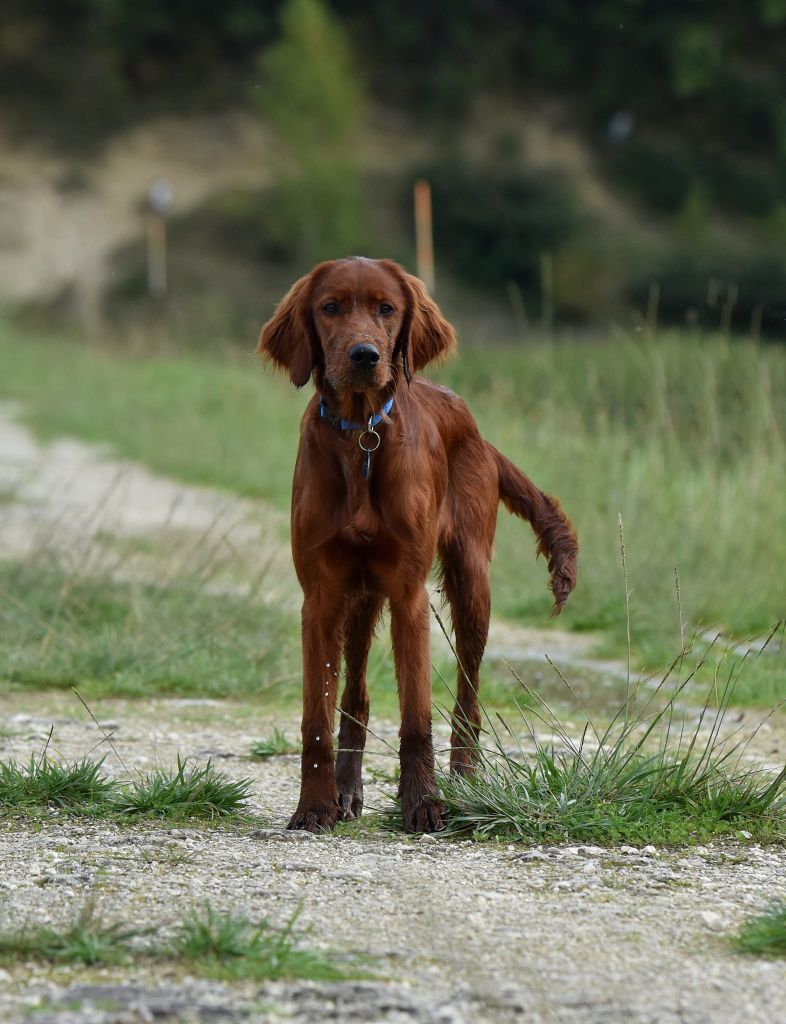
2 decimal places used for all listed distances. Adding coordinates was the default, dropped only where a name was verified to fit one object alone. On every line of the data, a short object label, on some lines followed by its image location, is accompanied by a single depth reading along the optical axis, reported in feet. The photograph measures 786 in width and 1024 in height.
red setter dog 25.55
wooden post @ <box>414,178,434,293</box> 112.95
